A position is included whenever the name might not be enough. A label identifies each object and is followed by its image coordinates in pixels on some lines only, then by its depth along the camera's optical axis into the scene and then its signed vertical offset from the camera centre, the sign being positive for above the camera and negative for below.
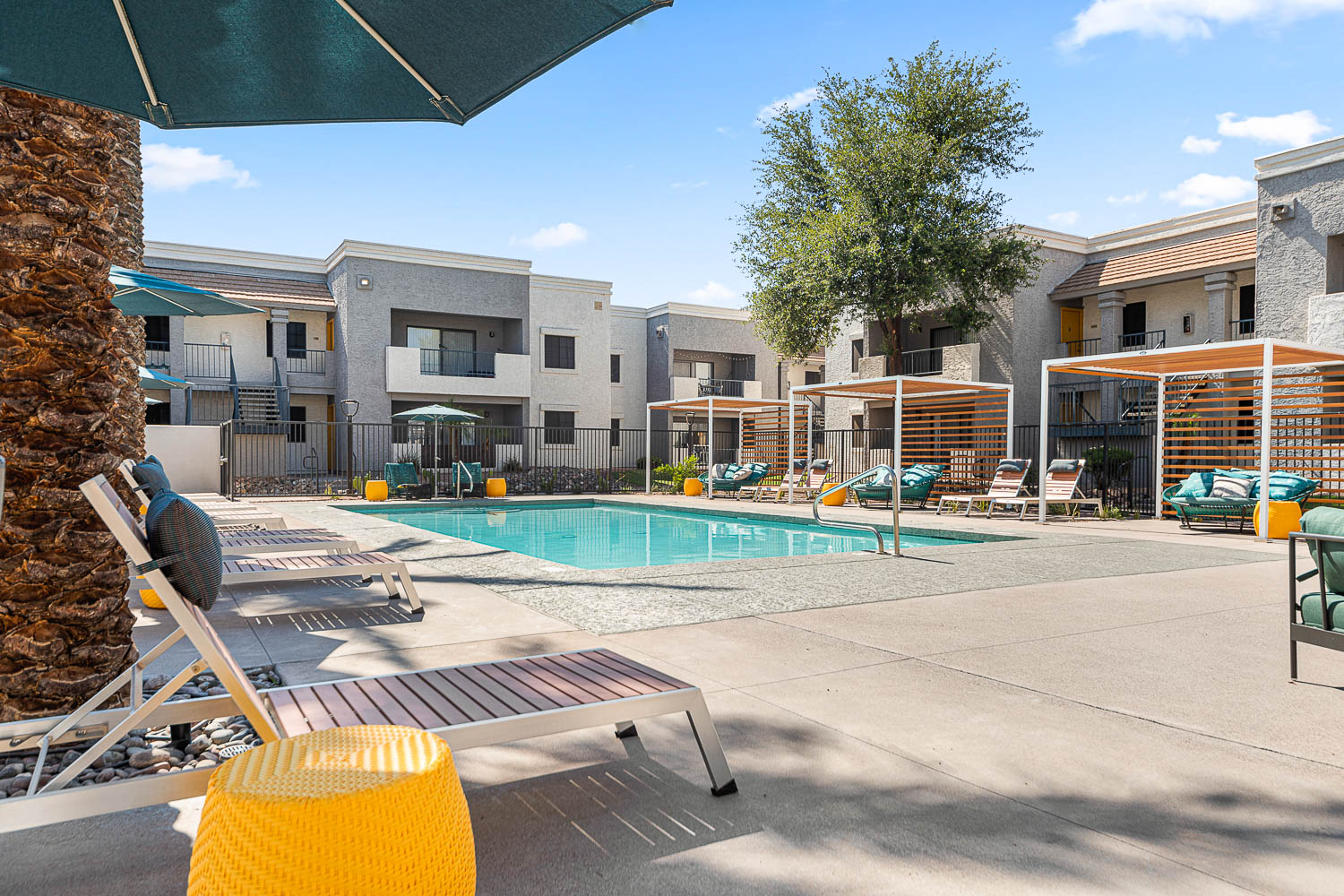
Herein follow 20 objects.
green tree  21.02 +6.13
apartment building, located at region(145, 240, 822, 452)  24.20 +2.95
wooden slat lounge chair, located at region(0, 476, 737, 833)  2.02 -0.82
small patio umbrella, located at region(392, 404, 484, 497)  19.84 +0.47
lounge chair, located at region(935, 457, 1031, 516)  15.09 -0.95
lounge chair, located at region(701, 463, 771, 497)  19.83 -1.09
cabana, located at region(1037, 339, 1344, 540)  11.47 +0.61
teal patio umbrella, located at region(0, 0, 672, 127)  2.45 +1.23
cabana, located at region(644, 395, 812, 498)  20.36 +0.54
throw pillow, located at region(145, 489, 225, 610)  2.20 -0.31
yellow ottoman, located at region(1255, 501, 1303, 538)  10.61 -1.11
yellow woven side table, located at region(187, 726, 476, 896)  1.57 -0.78
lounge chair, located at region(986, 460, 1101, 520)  14.52 -0.95
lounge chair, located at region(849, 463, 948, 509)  16.70 -1.06
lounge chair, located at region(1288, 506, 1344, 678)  3.55 -0.71
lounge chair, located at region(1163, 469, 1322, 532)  11.60 -0.96
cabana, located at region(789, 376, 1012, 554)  16.81 +0.34
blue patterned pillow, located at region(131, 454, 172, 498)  3.31 -0.19
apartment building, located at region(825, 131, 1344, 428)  21.53 +3.56
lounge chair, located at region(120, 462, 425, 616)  5.21 -0.89
